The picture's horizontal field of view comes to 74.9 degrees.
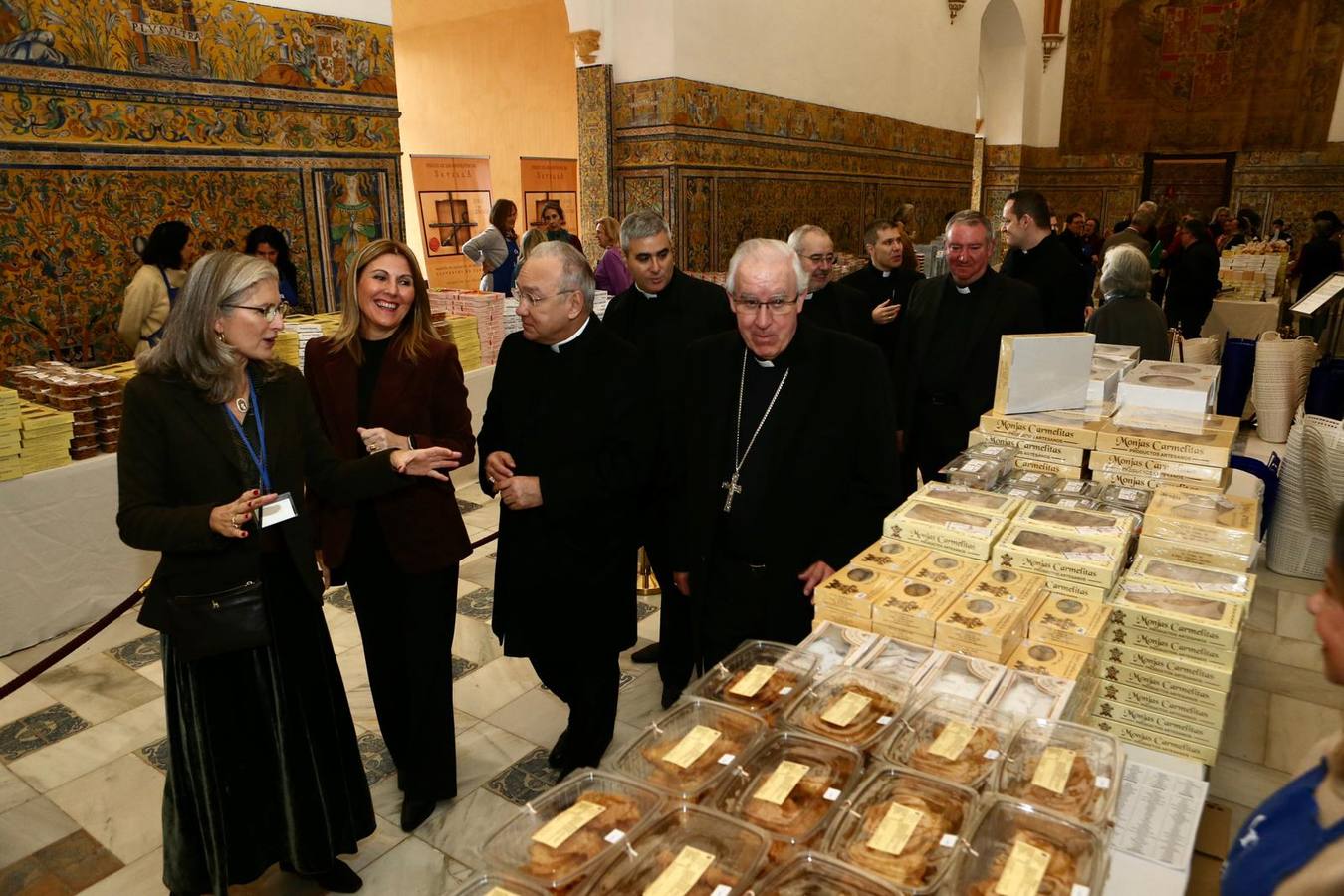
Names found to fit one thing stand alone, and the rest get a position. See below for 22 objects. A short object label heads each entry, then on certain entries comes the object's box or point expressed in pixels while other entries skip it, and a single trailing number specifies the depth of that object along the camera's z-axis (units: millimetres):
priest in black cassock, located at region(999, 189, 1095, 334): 5891
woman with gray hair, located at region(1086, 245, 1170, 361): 5301
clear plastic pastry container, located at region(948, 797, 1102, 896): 1393
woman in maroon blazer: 2979
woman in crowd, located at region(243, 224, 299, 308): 6078
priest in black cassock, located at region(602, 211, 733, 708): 4066
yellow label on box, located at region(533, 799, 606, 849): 1504
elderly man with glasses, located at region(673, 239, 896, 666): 2834
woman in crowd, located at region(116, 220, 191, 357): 5352
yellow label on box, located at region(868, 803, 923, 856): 1463
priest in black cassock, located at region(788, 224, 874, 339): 4852
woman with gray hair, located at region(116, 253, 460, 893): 2338
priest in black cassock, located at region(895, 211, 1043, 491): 4609
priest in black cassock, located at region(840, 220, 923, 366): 5688
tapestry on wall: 18750
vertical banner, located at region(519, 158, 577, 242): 11297
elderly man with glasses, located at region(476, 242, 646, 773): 3008
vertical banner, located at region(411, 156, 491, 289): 10422
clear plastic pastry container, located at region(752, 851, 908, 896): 1387
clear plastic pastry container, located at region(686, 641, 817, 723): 1893
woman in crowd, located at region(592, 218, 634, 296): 8266
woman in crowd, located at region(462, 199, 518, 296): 8930
